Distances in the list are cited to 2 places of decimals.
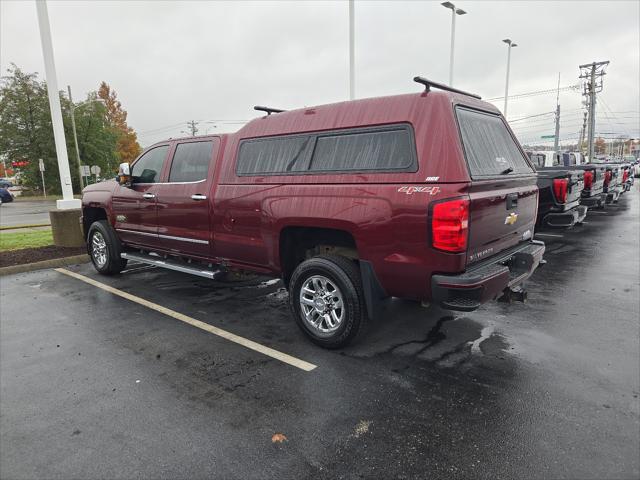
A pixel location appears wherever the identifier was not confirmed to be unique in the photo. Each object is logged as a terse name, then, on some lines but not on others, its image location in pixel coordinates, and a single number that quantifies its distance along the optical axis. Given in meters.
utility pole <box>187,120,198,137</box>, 70.25
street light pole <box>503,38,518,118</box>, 30.48
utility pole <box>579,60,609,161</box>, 40.25
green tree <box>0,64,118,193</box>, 33.00
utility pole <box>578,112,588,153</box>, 64.53
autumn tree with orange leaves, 50.34
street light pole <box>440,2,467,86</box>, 21.45
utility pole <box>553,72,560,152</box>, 55.56
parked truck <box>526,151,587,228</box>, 6.82
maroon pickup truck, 3.23
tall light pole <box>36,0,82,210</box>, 8.85
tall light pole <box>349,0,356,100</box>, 15.62
